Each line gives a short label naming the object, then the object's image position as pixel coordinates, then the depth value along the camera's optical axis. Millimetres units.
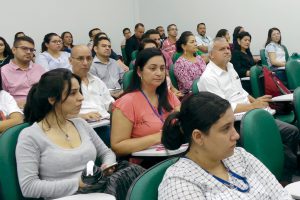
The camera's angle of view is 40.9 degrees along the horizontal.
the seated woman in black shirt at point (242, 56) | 5871
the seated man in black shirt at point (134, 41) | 8461
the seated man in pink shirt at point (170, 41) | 7406
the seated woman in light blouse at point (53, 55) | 5354
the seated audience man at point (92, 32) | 7883
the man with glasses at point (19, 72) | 3857
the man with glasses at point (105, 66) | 4570
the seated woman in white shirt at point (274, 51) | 6760
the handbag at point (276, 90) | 3641
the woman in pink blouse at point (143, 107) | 2314
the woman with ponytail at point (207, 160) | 1306
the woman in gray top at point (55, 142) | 1806
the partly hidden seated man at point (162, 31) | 9209
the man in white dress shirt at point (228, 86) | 3059
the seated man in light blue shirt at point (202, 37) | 9000
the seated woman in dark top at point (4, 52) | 5445
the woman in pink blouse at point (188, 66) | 4688
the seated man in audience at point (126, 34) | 9108
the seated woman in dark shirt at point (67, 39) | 7660
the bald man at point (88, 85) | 3324
